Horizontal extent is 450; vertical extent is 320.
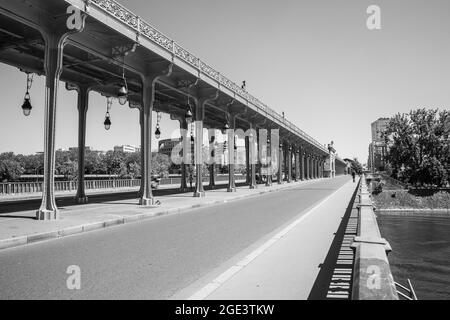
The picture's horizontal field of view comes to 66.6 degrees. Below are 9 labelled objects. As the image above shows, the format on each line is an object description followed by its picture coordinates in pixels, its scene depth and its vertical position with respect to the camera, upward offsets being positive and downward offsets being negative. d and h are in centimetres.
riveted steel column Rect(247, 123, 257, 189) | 3293 +111
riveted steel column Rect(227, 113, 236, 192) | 2820 +181
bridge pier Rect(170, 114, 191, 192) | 3025 +307
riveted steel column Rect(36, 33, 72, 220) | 1108 +210
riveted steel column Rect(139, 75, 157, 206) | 1661 +134
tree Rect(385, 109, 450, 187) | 5047 +382
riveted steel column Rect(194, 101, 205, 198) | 2208 +121
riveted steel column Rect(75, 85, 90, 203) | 1797 +208
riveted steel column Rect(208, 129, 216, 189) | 3321 +206
